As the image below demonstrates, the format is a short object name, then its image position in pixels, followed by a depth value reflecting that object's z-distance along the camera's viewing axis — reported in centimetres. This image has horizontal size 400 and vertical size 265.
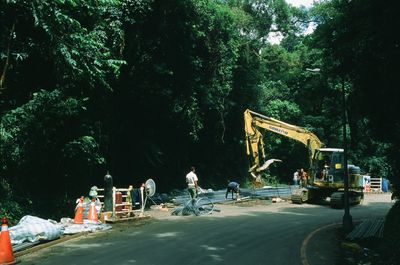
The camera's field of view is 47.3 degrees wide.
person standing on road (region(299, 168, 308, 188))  3297
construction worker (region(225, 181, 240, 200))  2731
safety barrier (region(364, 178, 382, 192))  4103
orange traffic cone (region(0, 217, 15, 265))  1068
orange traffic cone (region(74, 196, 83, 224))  1628
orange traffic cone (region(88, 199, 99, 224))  1683
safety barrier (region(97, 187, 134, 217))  1831
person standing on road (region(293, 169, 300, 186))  4028
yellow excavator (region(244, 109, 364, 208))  2630
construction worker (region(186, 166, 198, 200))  2173
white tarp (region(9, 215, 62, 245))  1286
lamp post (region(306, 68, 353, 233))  1648
